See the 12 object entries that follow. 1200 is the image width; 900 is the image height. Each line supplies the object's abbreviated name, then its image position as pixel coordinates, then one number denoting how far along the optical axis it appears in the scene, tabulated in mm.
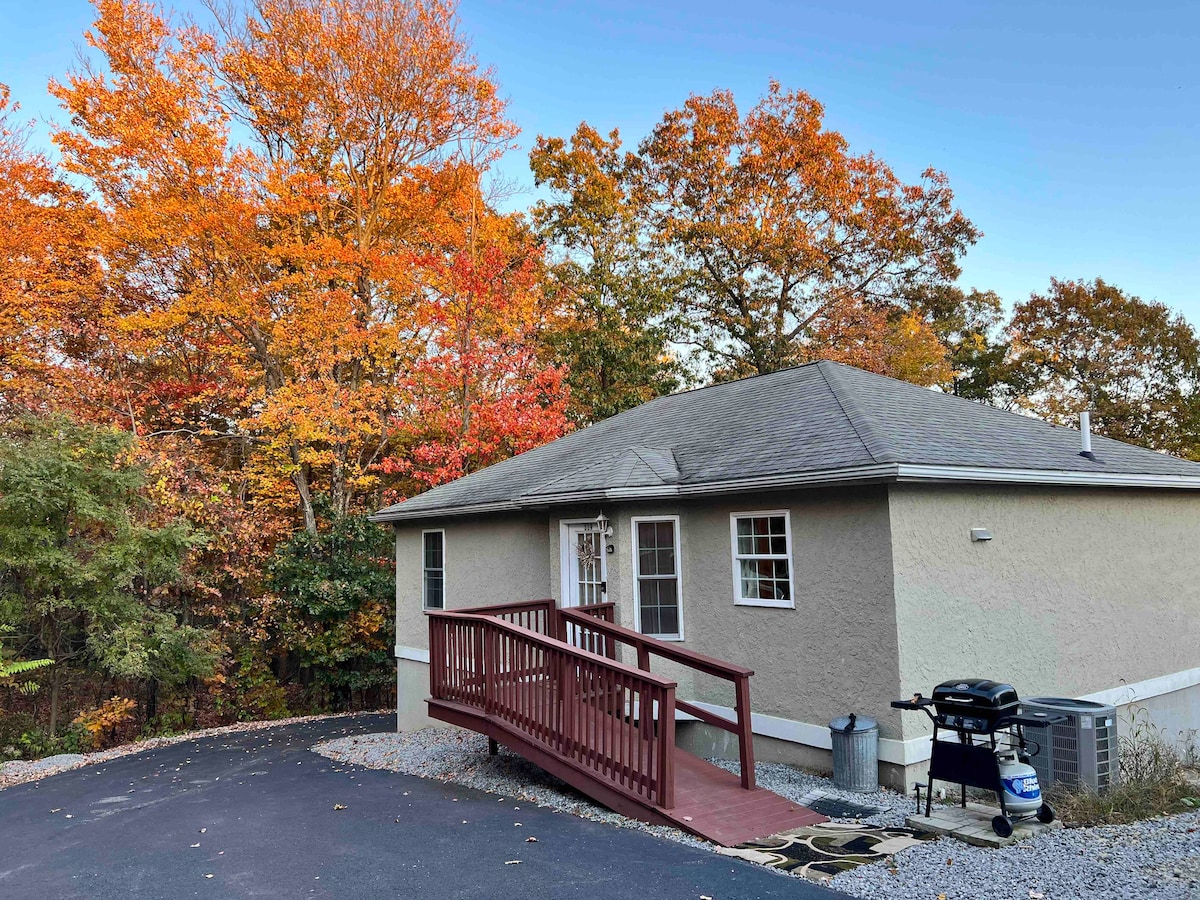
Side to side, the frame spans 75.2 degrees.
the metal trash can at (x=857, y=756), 7105
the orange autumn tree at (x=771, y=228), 26266
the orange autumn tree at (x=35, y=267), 16984
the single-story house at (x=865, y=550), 7516
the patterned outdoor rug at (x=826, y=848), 5234
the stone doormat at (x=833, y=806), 6473
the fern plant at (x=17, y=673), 11306
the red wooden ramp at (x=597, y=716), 6281
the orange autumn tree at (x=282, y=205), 17172
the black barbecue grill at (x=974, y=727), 5590
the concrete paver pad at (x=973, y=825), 5457
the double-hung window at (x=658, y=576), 9281
